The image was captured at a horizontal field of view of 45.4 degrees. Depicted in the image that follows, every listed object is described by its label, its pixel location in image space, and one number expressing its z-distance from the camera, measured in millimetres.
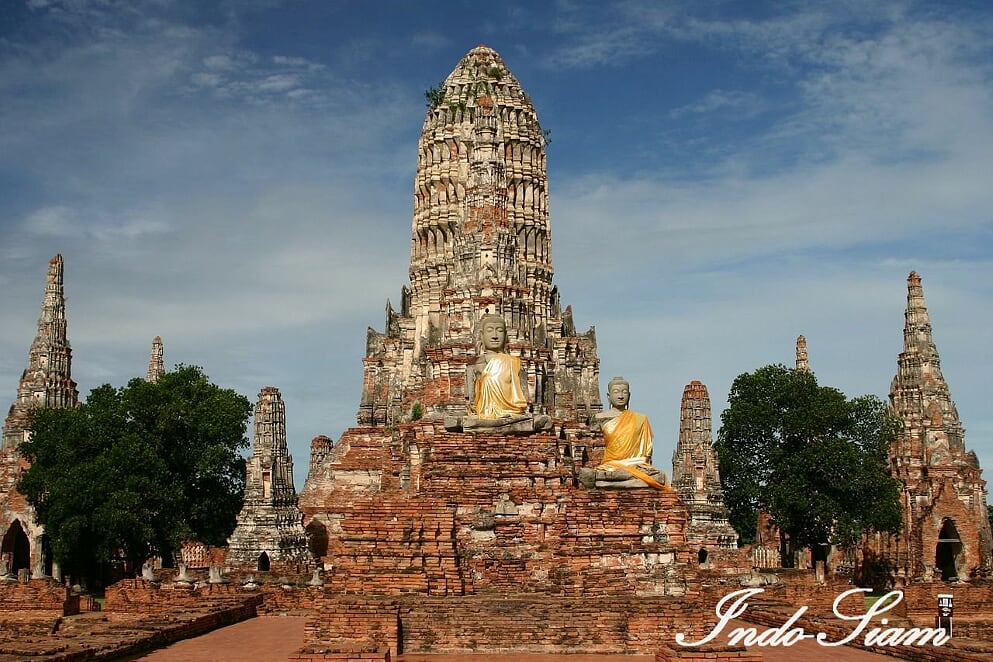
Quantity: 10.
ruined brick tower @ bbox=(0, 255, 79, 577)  44219
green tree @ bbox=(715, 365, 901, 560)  41000
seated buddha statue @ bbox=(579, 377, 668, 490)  19375
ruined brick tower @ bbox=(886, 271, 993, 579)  42188
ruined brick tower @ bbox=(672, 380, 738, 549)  36750
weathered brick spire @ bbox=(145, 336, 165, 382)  56547
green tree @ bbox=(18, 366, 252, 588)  37781
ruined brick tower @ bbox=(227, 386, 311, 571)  33469
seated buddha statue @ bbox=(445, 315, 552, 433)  20328
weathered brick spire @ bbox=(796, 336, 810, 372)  53812
